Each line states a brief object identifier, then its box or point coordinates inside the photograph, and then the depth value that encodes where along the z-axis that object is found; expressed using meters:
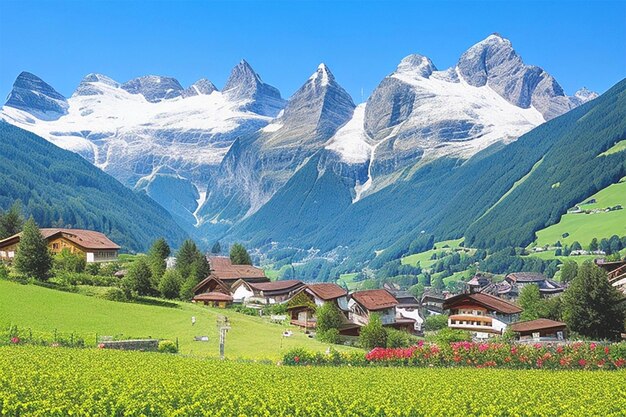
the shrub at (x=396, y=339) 76.12
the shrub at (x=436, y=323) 135.50
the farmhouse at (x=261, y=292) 125.00
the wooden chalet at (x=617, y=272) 134.38
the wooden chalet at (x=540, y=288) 170.12
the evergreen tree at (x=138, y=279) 90.75
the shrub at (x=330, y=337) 76.19
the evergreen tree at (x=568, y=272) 187.26
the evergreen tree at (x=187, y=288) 108.44
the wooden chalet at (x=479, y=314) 97.69
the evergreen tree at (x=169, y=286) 99.50
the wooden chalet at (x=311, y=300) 99.69
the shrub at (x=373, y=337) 73.62
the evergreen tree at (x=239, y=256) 153.70
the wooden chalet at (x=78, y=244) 122.31
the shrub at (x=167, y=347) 56.22
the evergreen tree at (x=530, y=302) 109.41
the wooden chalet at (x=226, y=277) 117.25
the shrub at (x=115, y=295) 82.19
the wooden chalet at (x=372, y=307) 109.75
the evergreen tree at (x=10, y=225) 125.25
